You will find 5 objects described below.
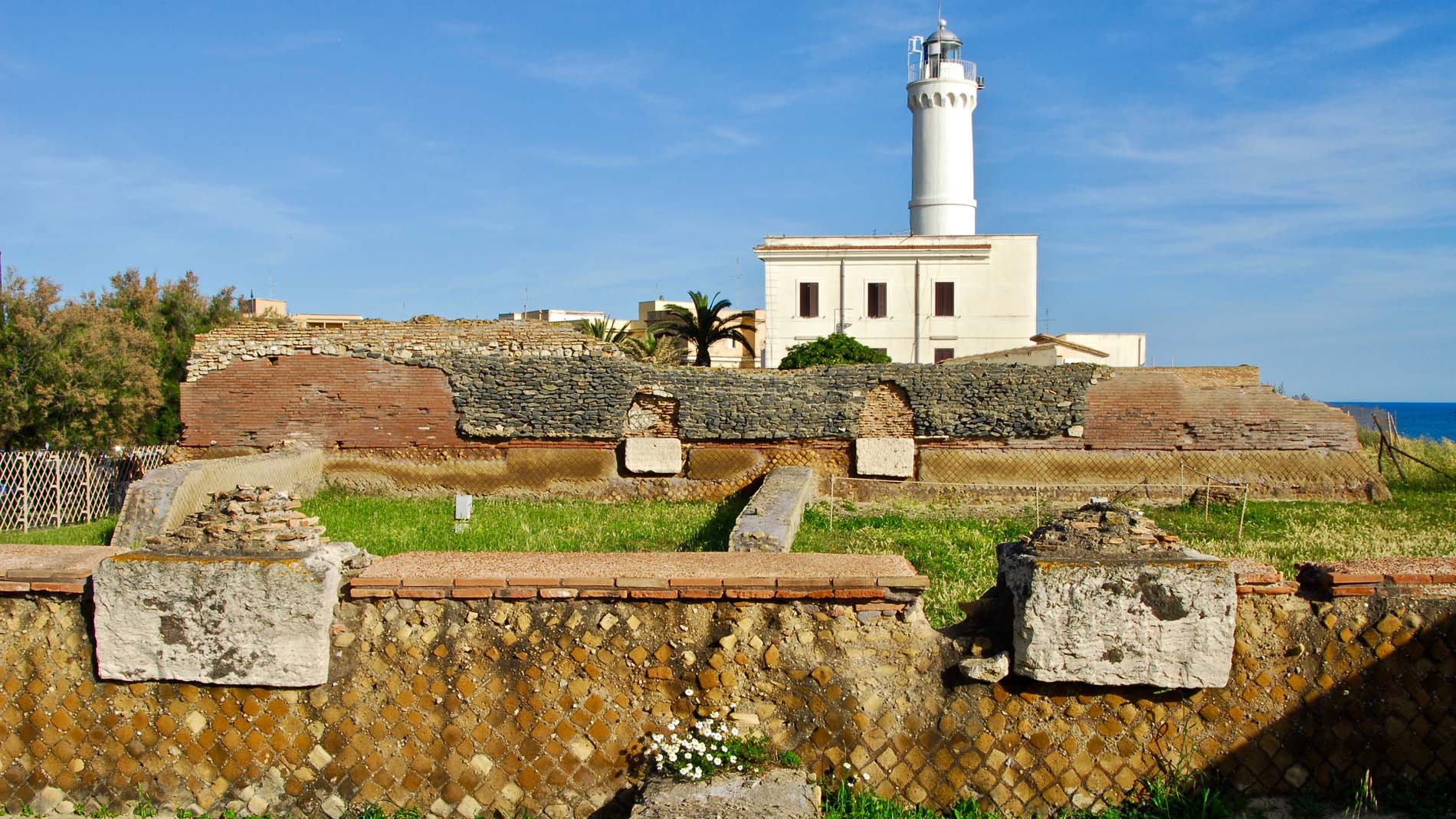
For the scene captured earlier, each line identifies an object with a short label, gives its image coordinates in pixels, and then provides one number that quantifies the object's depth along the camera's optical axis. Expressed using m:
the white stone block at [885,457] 14.41
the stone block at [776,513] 8.14
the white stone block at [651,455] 14.20
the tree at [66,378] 22.77
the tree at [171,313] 28.98
